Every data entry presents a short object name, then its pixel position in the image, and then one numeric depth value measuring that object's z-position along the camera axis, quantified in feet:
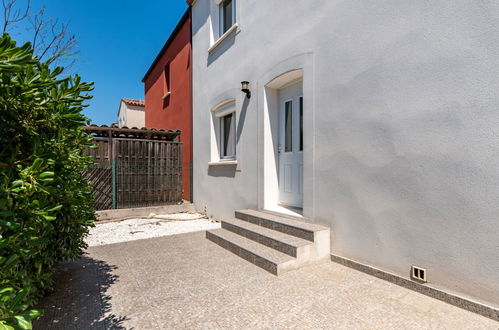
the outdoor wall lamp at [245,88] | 17.80
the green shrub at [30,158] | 4.27
